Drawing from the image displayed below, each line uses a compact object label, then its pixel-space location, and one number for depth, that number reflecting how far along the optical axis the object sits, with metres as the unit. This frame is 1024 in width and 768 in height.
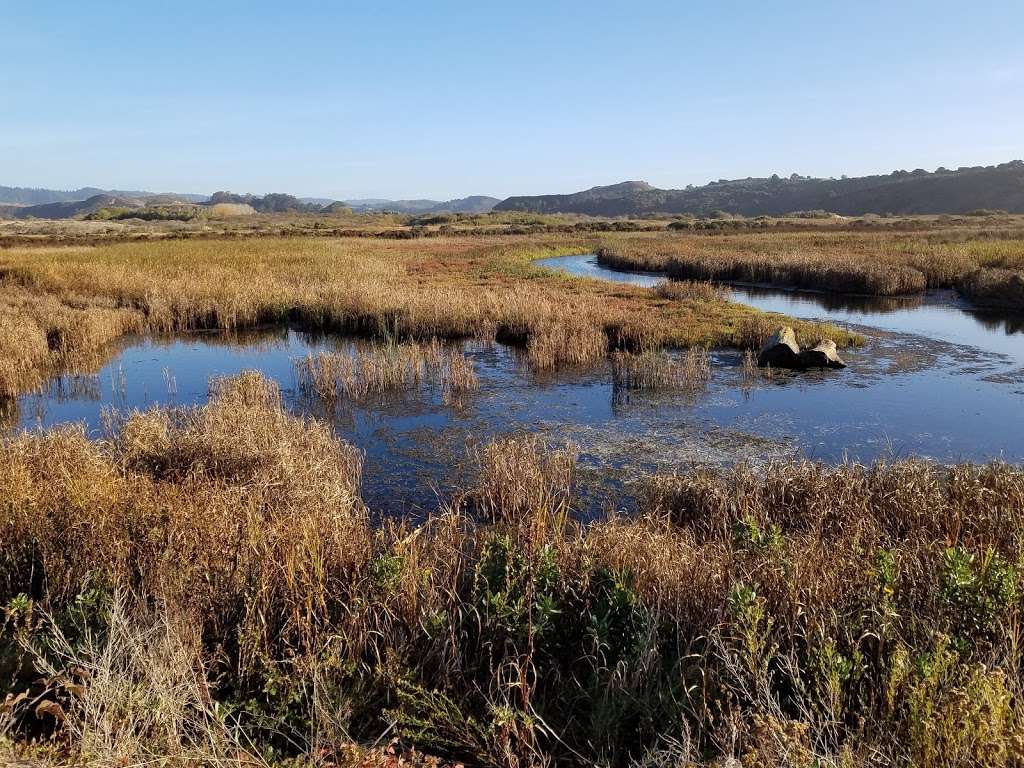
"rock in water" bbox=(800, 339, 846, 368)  16.83
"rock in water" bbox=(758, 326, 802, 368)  16.92
